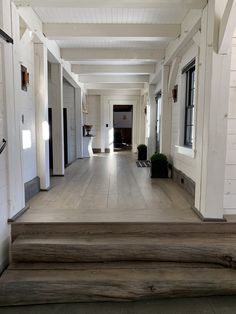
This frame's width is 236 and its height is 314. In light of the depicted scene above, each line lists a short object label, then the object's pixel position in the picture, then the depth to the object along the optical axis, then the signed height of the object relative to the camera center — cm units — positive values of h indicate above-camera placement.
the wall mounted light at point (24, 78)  320 +67
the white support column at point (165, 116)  521 +30
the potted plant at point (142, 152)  789 -69
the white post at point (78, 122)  806 +25
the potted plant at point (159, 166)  505 -72
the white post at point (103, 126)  1028 +16
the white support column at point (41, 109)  382 +31
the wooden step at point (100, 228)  257 -100
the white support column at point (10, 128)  246 +2
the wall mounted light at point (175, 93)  485 +72
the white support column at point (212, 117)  248 +13
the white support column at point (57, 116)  506 +28
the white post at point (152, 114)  745 +46
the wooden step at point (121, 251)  235 -114
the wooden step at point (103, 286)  210 -132
